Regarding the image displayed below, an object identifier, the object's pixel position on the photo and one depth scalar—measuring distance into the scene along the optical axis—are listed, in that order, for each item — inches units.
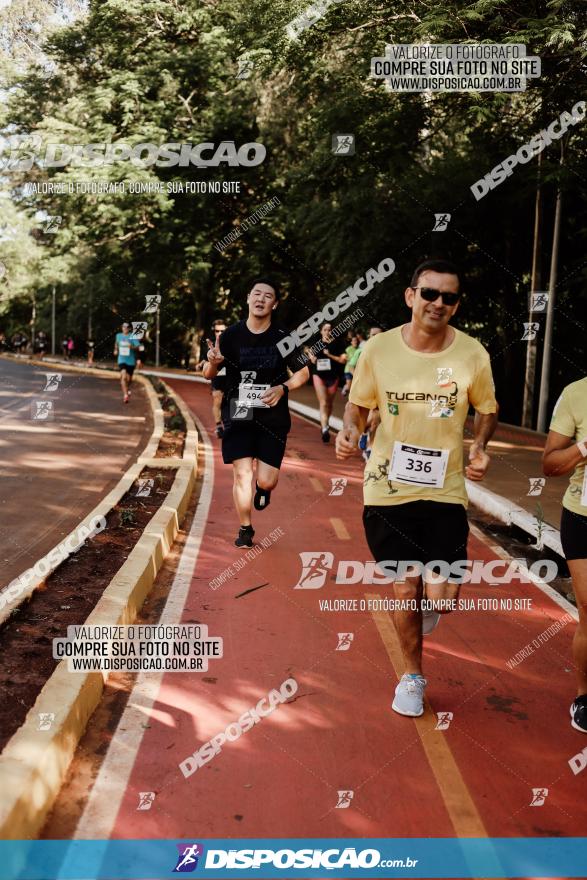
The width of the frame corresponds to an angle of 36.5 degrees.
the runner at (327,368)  565.0
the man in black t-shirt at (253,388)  291.3
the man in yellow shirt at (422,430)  171.3
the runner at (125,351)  802.2
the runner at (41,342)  2041.1
